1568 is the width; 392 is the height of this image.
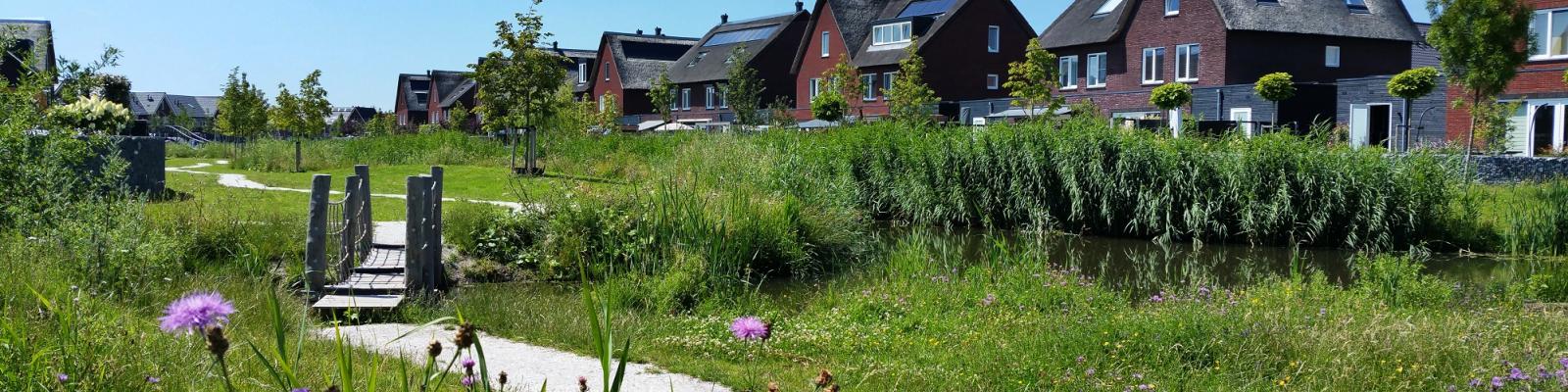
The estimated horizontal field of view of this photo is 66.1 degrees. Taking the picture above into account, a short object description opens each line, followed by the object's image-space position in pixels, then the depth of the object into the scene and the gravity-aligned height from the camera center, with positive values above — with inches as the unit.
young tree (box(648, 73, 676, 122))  2101.4 +48.8
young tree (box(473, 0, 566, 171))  984.9 +38.3
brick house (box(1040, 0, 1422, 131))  1332.4 +85.4
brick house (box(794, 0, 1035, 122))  1769.2 +124.1
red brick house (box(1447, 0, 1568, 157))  1023.0 +25.1
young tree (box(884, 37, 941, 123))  1460.4 +36.5
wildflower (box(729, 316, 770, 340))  105.7 -18.2
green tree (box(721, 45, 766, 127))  1806.1 +48.7
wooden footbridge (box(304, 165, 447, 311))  358.0 -41.7
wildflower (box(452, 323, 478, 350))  84.5 -14.9
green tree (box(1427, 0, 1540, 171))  840.3 +58.9
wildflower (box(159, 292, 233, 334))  82.3 -13.0
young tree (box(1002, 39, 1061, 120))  1341.0 +48.7
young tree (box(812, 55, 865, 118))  1737.2 +62.0
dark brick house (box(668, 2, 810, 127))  2162.9 +107.6
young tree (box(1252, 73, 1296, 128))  1175.6 +33.4
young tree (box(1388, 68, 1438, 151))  1015.6 +31.8
